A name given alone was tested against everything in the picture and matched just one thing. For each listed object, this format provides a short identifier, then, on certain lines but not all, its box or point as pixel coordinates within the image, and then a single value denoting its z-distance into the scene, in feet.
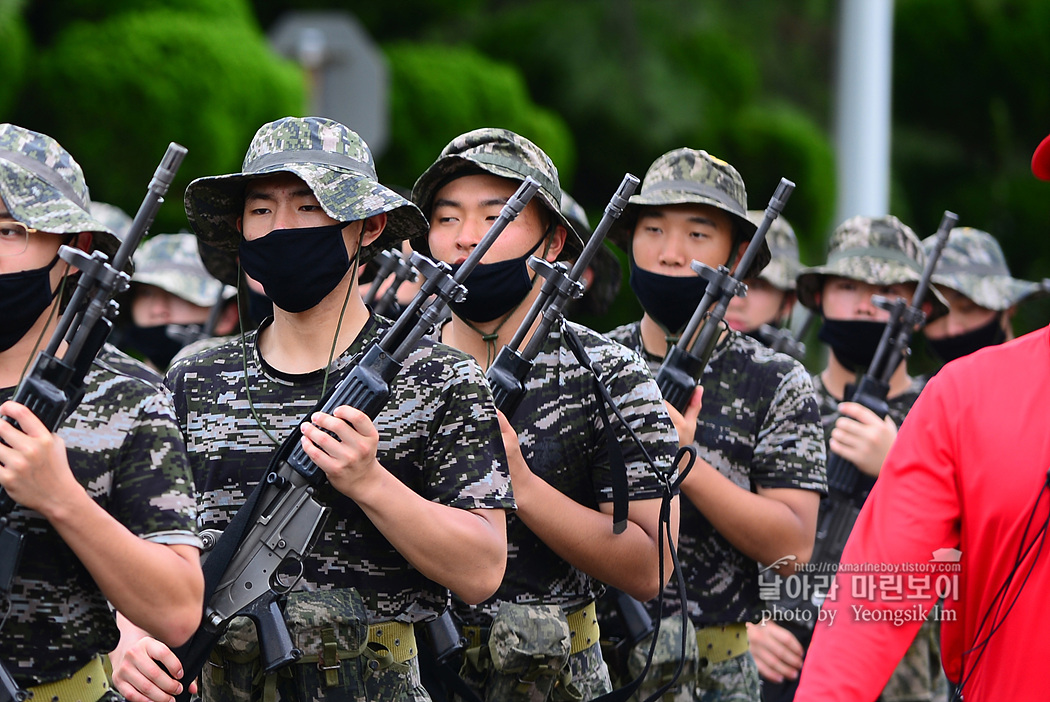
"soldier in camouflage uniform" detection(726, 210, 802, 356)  44.06
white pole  100.47
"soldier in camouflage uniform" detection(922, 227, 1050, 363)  45.16
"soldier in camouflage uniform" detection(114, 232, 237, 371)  45.65
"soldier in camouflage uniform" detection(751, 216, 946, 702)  34.42
